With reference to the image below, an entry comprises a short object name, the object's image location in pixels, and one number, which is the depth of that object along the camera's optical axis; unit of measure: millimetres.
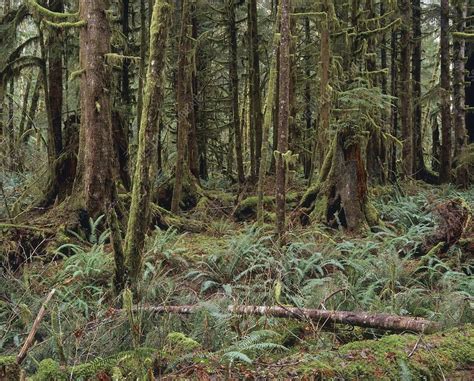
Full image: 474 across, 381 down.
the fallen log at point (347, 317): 3881
